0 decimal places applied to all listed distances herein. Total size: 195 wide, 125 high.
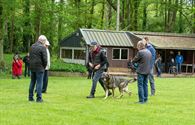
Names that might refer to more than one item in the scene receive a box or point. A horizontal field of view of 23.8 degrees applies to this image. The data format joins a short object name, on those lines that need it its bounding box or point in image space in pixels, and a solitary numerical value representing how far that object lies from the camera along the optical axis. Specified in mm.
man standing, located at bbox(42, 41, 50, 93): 16484
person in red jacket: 28642
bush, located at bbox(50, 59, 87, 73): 34219
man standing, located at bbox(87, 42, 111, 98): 15062
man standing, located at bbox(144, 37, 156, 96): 15711
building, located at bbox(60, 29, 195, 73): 41894
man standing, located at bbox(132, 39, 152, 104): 13742
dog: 15242
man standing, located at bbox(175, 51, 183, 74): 39869
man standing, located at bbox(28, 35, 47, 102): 13320
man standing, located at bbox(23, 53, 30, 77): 30086
